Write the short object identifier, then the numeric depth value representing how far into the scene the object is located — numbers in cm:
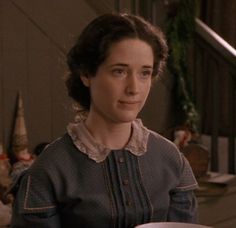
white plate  218
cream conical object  433
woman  223
